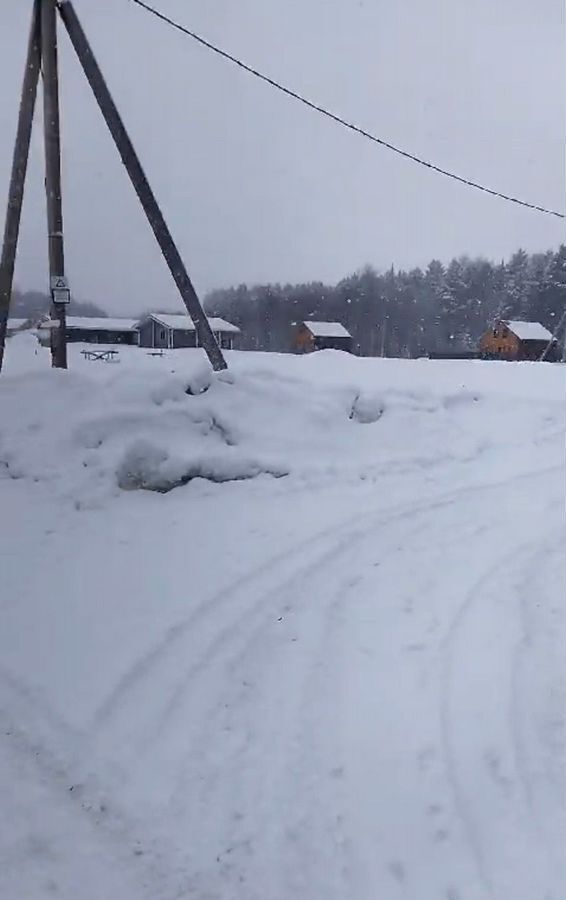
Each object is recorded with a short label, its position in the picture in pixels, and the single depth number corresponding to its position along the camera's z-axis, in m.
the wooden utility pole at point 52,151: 7.43
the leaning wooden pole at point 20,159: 7.48
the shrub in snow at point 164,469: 6.07
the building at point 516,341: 46.00
